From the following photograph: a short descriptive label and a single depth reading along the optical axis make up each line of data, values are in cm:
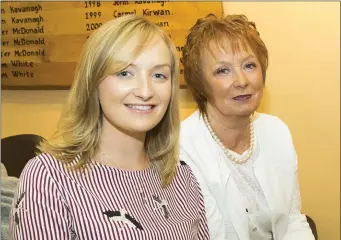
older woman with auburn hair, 144
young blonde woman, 98
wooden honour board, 193
